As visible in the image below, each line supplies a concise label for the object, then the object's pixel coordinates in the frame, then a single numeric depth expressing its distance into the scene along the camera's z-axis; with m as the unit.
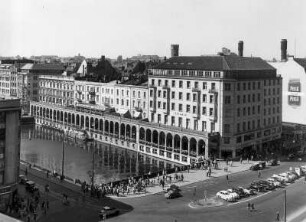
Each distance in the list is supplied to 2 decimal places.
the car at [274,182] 79.25
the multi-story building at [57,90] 174.00
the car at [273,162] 97.75
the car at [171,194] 71.62
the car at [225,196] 70.44
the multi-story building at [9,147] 68.56
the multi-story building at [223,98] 107.81
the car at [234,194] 71.12
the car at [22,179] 80.99
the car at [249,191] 73.95
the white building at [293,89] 136.38
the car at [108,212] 61.84
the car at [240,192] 72.88
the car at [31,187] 75.50
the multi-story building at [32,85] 193.62
